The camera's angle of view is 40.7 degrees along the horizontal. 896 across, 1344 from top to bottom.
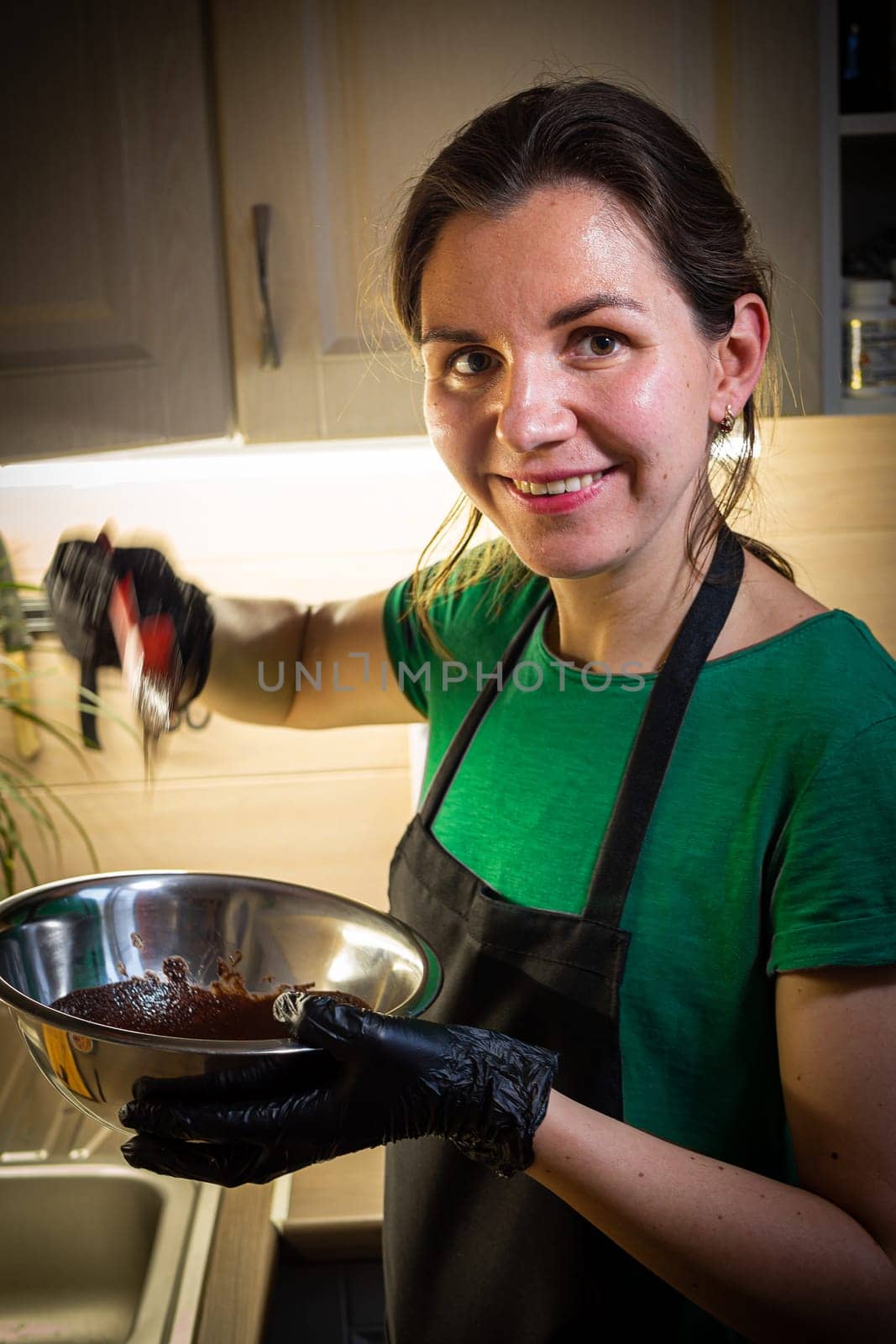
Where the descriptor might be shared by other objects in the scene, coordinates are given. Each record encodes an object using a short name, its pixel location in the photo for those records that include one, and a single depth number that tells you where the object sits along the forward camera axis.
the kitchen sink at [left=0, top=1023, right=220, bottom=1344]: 1.29
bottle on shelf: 1.43
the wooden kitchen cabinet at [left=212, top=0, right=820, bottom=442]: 1.29
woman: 0.73
